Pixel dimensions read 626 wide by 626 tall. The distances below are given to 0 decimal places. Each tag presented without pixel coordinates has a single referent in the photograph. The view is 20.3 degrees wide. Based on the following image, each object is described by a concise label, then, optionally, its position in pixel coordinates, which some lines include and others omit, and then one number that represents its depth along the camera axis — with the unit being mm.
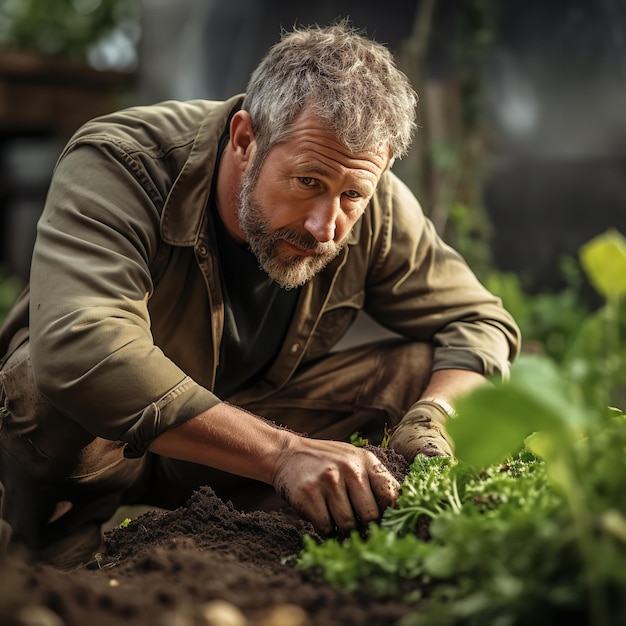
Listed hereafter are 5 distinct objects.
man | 1685
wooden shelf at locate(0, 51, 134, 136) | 4342
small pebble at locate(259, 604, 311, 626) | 1357
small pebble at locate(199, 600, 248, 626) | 1337
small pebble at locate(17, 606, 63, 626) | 1326
